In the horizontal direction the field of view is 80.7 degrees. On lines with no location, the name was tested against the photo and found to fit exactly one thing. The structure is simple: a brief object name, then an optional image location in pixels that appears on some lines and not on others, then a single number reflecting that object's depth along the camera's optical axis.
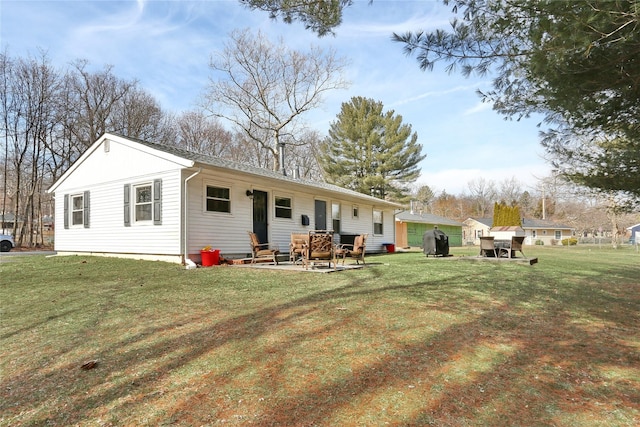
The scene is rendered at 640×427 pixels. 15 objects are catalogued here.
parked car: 19.61
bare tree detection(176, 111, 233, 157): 31.40
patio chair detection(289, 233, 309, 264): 9.58
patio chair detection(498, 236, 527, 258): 12.30
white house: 10.25
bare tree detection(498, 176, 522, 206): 58.12
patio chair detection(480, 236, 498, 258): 12.79
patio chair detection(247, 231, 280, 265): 10.05
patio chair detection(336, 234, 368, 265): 9.87
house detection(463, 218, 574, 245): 45.97
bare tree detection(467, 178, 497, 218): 60.09
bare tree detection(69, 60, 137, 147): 26.12
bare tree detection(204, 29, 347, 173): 24.14
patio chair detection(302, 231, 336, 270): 8.95
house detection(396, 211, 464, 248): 29.58
